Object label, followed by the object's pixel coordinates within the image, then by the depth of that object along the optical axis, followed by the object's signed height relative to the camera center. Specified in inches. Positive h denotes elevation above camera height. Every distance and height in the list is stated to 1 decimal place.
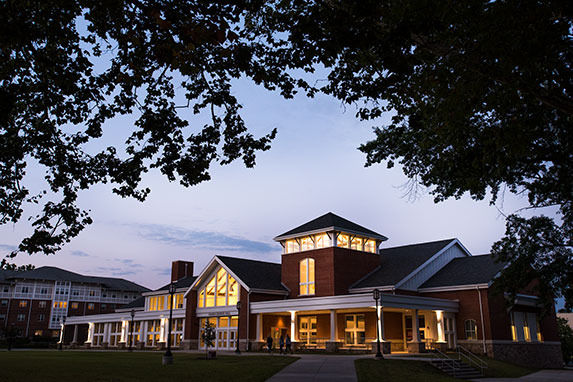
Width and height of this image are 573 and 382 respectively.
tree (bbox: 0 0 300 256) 401.0 +220.9
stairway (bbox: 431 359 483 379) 927.5 -82.8
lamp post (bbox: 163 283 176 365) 983.6 -70.1
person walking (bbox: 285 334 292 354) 1307.3 -56.4
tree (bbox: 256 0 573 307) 353.7 +216.0
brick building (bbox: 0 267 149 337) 3270.2 +158.1
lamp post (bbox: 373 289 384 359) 972.6 +34.4
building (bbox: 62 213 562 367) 1325.0 +63.2
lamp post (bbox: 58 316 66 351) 2234.1 -83.9
